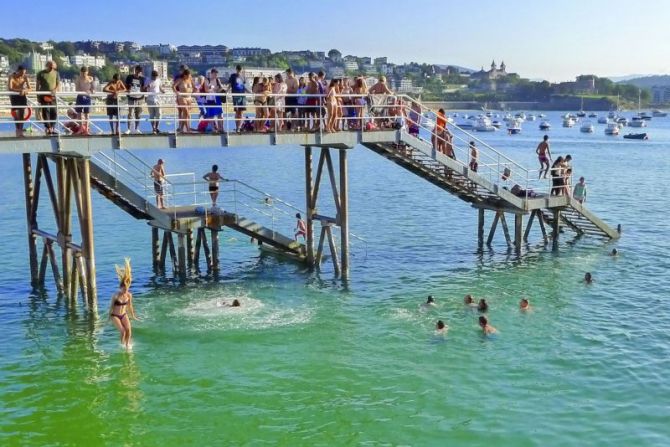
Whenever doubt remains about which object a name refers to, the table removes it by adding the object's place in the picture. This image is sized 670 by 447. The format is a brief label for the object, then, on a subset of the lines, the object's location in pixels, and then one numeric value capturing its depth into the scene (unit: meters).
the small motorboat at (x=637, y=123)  159.50
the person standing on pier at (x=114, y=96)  20.45
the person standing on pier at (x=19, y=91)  19.73
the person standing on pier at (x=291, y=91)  24.77
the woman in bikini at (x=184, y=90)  22.17
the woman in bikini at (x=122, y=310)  18.92
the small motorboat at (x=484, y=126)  153.50
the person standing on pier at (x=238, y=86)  23.36
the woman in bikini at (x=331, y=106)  23.94
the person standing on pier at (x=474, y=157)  28.94
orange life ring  20.18
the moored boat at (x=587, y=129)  144.39
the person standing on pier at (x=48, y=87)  19.89
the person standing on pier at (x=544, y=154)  31.56
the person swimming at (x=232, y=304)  23.19
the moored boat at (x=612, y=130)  137.75
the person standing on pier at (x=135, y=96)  20.78
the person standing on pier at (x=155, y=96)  21.70
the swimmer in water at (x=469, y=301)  23.31
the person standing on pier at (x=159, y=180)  25.78
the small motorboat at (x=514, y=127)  146.62
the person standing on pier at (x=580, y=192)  32.81
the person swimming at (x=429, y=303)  23.34
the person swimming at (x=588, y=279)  26.84
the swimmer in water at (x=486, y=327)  20.81
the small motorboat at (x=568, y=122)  173.50
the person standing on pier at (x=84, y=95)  20.62
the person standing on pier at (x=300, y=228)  30.73
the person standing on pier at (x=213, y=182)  27.08
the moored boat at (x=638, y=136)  125.69
